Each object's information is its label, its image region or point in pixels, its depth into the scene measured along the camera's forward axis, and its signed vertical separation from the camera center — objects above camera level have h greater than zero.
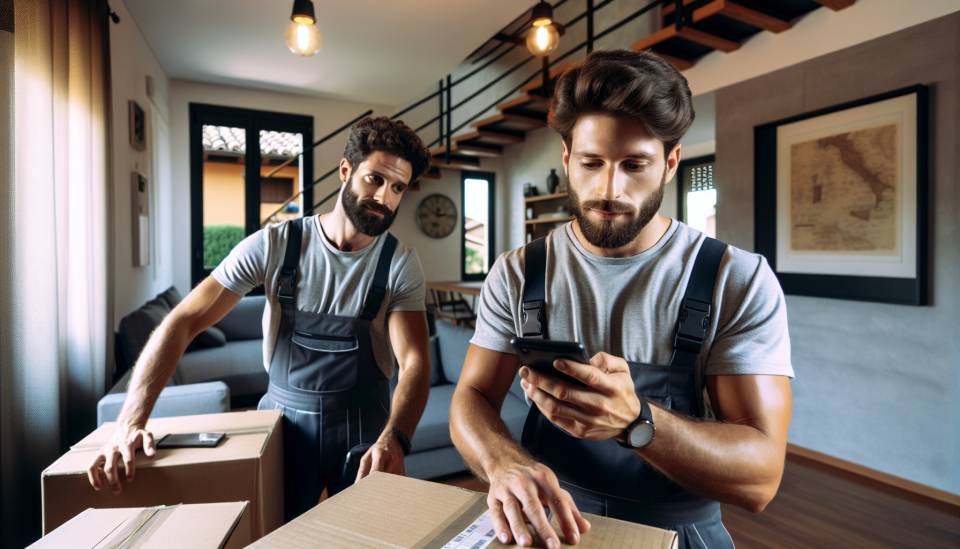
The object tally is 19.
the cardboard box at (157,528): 0.64 -0.34
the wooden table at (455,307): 7.14 -0.58
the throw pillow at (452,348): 3.50 -0.56
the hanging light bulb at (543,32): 3.75 +1.78
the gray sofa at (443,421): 2.86 -0.89
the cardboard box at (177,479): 1.04 -0.44
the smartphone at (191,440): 1.15 -0.39
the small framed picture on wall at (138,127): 4.02 +1.18
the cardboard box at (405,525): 0.63 -0.34
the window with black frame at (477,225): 7.96 +0.68
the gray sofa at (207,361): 2.36 -0.62
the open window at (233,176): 6.27 +1.19
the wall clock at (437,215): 7.53 +0.79
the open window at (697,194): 5.30 +0.77
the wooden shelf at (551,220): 6.47 +0.63
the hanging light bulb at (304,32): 3.22 +1.58
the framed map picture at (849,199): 2.72 +0.39
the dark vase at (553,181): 6.75 +1.14
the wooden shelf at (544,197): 6.53 +0.94
